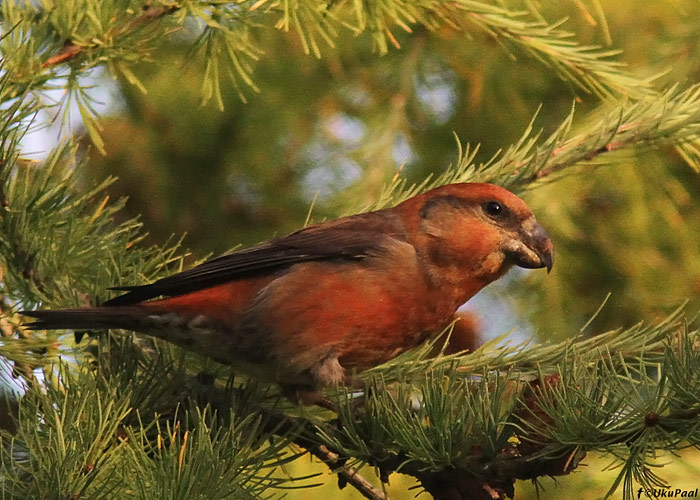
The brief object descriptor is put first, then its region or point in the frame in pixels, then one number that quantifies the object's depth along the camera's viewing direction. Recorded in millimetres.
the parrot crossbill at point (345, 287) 5852
